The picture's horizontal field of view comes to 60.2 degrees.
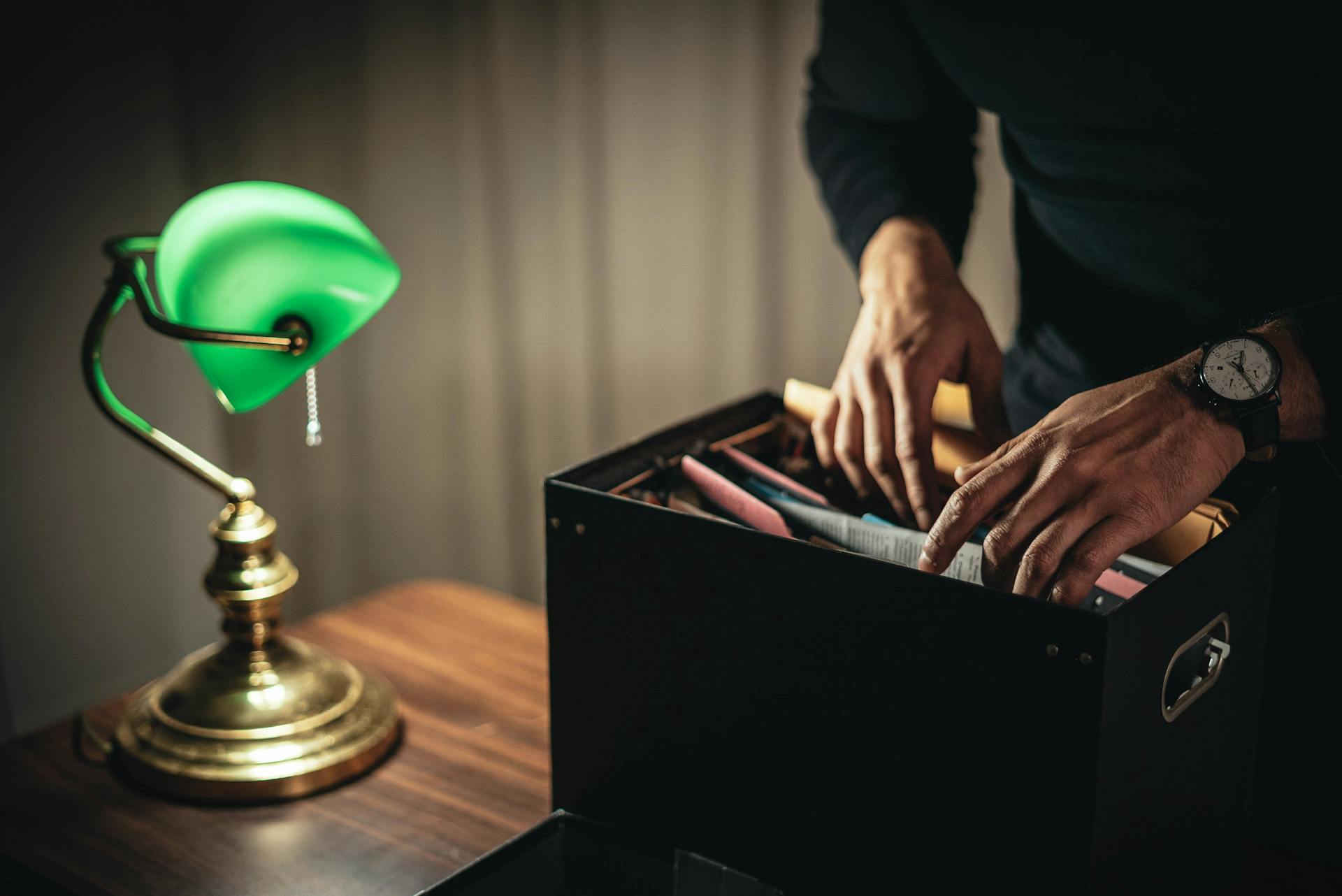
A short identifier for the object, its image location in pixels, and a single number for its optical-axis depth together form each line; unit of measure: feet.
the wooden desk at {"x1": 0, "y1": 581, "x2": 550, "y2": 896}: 2.56
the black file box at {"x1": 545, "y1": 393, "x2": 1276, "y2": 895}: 1.82
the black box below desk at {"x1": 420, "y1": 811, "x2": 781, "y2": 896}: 2.17
